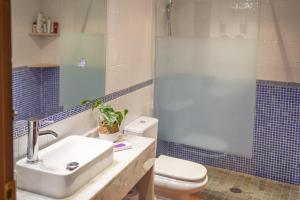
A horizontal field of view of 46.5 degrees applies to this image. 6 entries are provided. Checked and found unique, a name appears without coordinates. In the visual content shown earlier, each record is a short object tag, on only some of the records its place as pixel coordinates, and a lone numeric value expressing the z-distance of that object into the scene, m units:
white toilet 2.58
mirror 1.77
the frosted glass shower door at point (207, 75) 3.21
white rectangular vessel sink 1.54
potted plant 2.32
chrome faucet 1.67
